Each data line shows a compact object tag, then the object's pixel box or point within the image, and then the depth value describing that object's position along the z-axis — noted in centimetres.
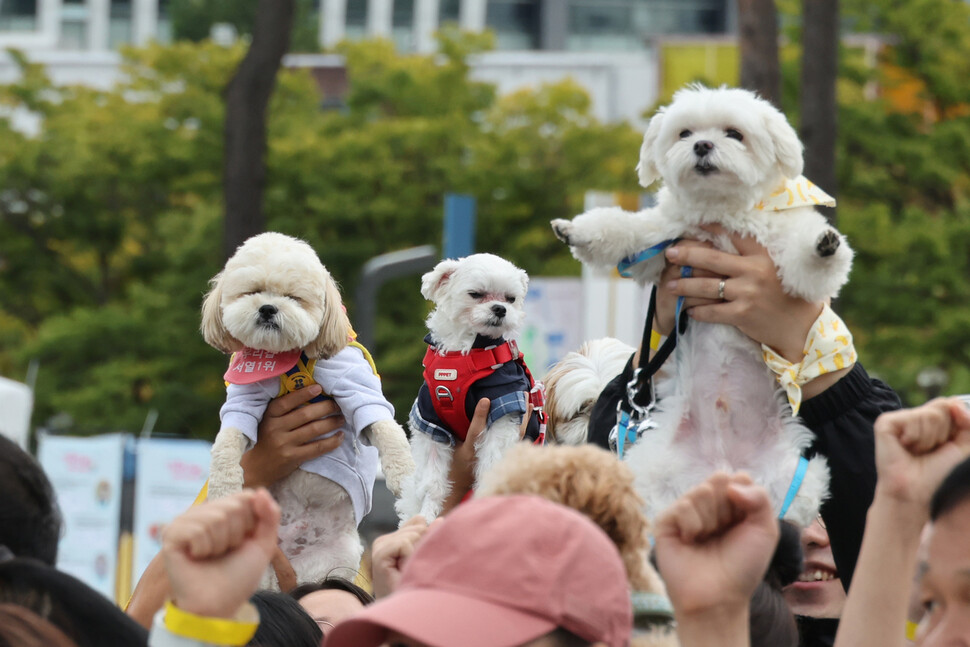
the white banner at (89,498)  2828
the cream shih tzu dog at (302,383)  691
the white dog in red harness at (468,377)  681
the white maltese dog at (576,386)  727
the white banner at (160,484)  2672
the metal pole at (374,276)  2436
